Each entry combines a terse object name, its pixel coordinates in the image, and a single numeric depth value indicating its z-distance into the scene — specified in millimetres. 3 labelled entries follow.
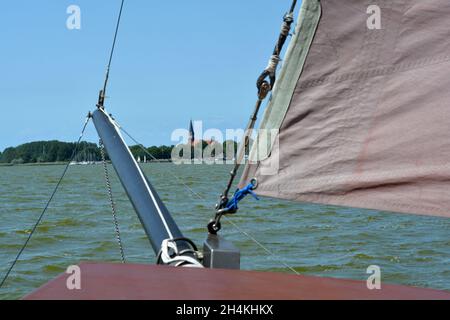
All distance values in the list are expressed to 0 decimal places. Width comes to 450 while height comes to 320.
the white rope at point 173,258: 5658
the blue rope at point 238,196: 6367
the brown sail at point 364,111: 5707
